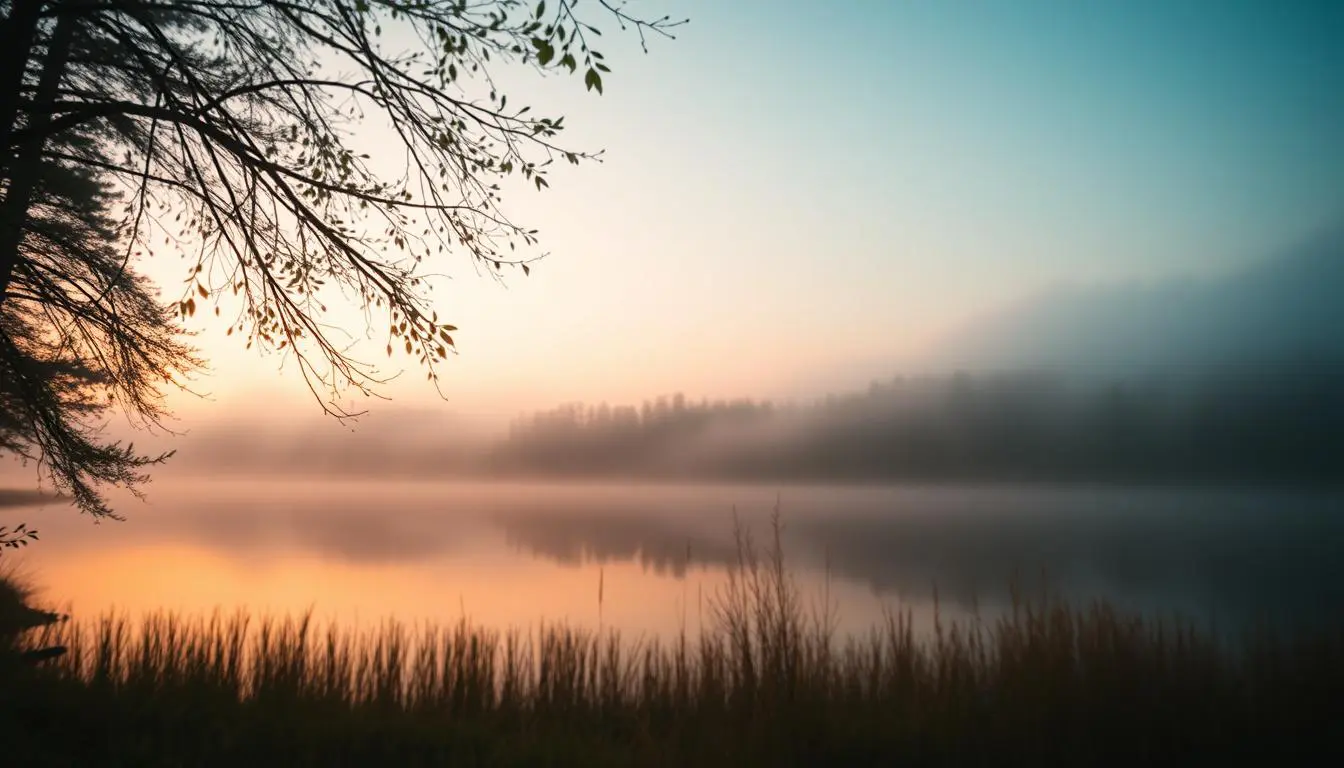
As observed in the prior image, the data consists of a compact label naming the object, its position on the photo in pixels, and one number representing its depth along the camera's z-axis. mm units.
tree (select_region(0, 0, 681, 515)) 5012
